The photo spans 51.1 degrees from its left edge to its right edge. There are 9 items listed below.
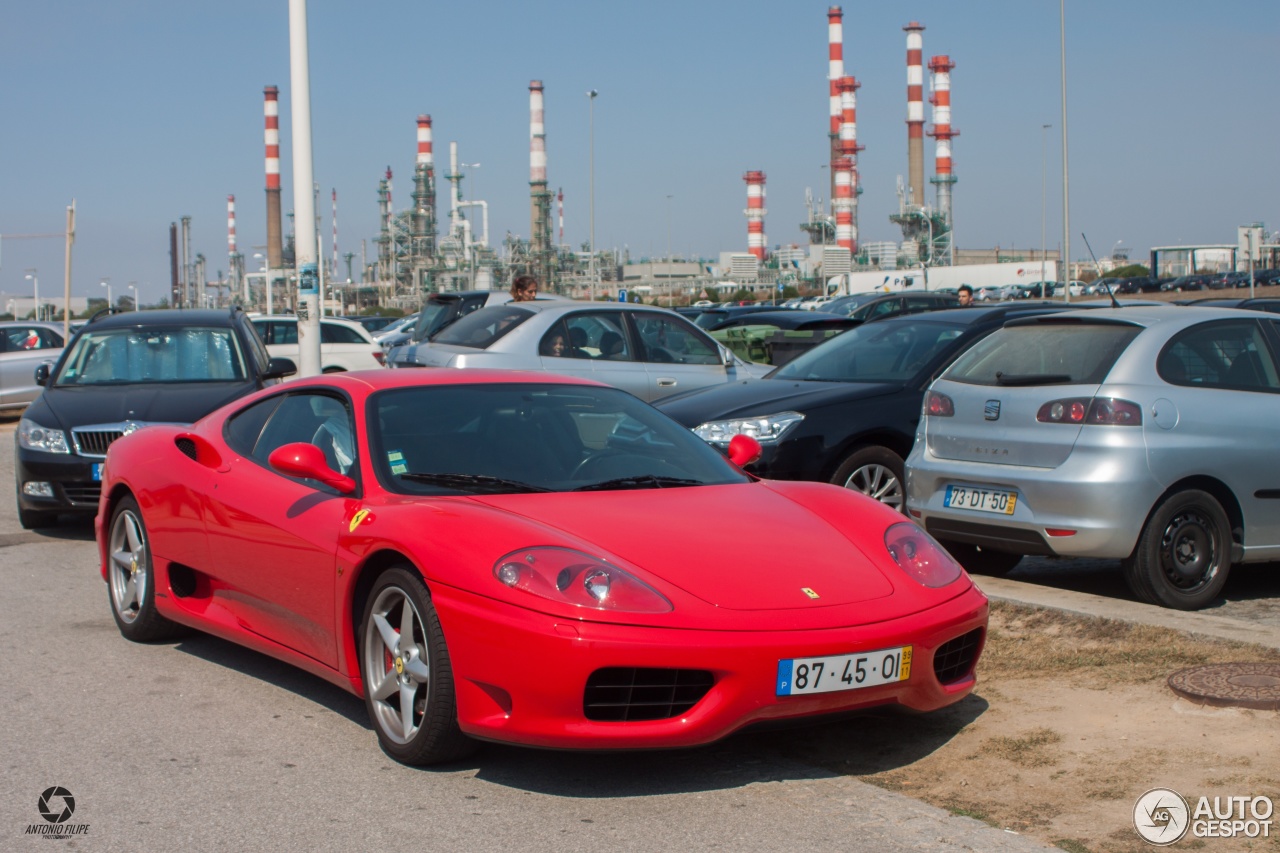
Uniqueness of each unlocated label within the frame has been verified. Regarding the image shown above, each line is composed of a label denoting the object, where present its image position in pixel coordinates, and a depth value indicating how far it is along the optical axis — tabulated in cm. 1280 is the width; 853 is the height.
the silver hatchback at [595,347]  1129
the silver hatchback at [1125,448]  606
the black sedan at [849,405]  789
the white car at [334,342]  2106
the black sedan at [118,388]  865
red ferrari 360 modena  372
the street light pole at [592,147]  6081
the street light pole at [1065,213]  3542
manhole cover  446
